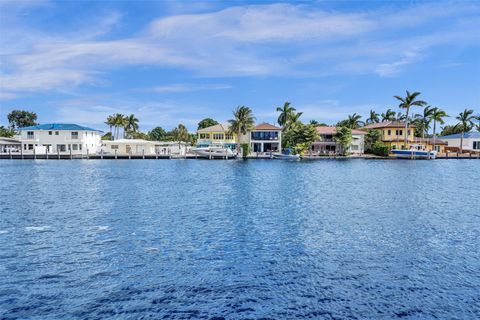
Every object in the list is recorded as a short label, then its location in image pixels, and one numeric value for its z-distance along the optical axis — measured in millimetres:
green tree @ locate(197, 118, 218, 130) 139250
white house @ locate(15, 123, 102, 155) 93438
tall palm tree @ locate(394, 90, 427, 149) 95500
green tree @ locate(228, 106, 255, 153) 95875
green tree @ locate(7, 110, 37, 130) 148375
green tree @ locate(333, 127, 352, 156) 93500
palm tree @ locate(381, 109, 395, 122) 127750
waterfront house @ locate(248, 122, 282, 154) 101688
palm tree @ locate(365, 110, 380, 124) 136875
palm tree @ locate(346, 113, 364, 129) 111438
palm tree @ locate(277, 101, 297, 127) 108312
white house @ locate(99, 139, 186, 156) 94688
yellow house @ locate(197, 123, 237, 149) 104000
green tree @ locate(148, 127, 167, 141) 155750
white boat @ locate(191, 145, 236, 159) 89500
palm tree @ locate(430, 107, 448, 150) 100688
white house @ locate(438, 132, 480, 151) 110812
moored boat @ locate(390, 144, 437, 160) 92188
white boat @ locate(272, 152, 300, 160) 88912
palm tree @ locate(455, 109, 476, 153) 108312
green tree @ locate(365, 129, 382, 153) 101250
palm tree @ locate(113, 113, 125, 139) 120850
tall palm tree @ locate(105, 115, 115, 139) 121125
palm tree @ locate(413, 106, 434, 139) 101750
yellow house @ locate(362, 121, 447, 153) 101312
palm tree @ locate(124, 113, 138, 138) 126500
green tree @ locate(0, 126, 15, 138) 127825
